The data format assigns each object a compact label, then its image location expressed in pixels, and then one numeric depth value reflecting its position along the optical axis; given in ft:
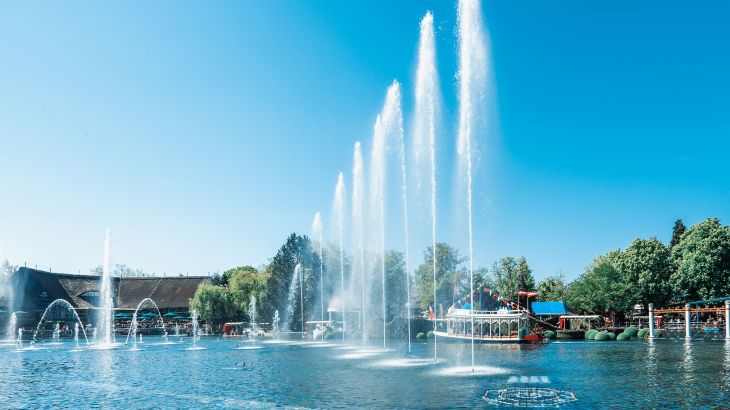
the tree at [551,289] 413.45
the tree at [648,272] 323.78
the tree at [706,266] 309.01
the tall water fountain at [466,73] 127.75
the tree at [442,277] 382.22
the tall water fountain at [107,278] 229.60
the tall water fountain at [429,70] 144.15
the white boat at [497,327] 238.89
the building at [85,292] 344.08
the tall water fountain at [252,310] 335.01
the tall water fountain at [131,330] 314.76
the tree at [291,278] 333.01
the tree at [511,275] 409.08
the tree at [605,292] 319.68
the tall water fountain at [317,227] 265.54
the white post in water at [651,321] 264.31
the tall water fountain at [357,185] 201.87
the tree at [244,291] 342.64
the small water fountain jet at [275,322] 316.07
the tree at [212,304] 345.92
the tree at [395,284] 322.96
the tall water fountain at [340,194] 222.48
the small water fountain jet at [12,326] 299.09
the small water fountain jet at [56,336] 275.80
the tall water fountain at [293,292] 330.95
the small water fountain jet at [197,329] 265.54
